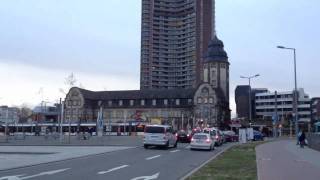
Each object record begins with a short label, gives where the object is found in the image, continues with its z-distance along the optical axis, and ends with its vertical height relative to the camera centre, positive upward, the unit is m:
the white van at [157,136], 41.69 -0.60
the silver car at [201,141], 40.75 -0.97
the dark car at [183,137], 59.62 -0.96
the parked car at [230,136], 68.44 -1.04
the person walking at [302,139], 44.78 -0.85
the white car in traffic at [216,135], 47.94 -0.61
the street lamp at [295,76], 50.95 +5.12
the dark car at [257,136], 75.96 -1.05
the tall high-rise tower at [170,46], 167.50 +27.26
